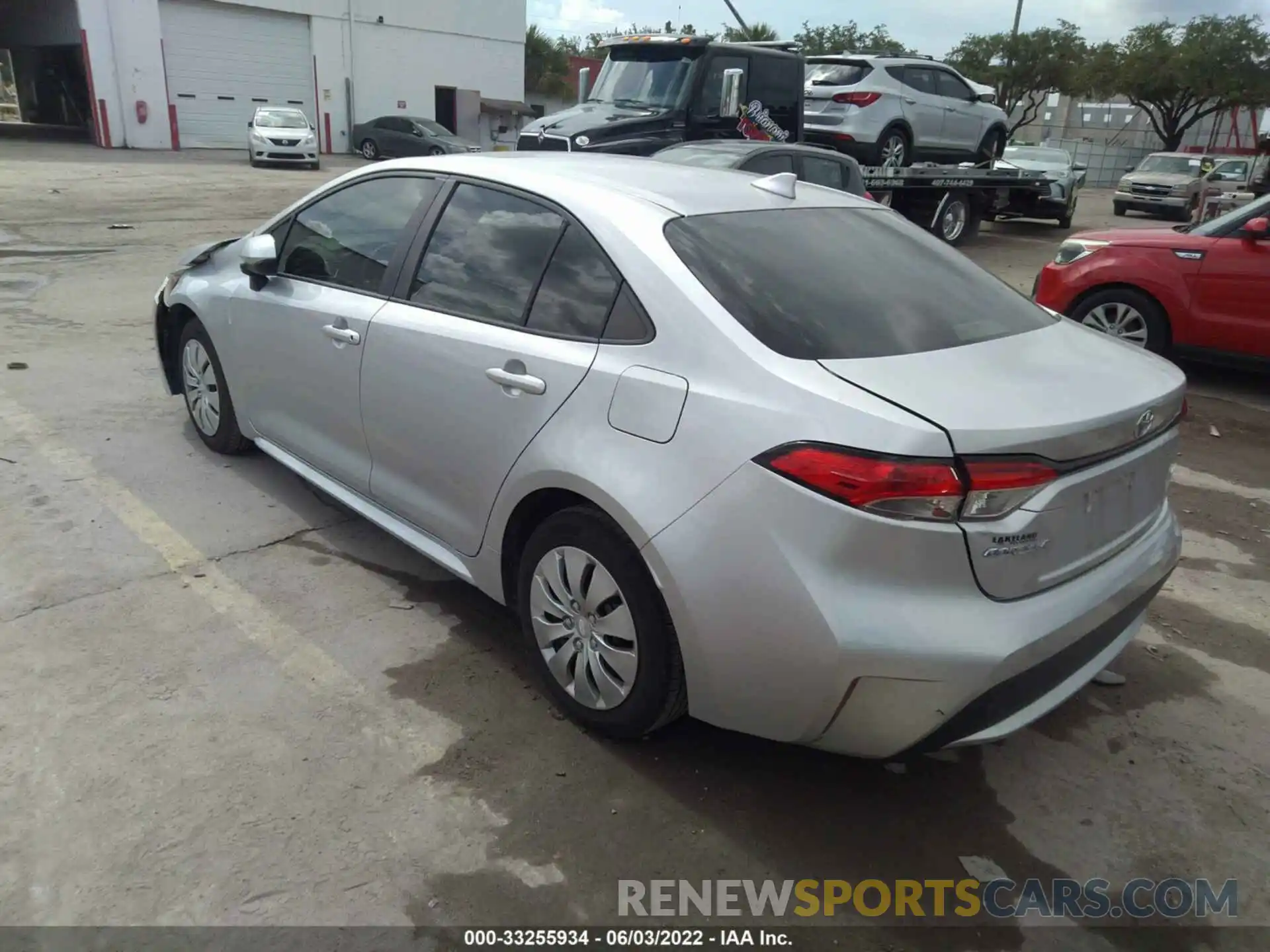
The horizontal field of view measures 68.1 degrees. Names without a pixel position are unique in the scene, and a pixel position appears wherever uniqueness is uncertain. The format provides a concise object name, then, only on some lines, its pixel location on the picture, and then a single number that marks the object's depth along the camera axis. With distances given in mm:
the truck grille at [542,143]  10633
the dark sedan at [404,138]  27641
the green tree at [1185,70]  40344
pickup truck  23219
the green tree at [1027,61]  43500
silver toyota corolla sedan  2215
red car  6875
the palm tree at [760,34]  50312
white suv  12641
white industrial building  27766
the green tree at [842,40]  50219
